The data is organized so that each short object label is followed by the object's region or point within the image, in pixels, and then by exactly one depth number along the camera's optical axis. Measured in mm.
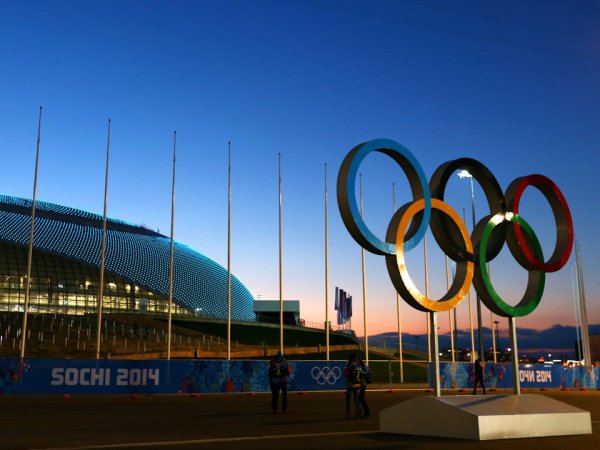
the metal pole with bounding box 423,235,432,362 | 47328
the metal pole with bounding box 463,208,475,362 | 48916
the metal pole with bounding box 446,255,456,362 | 47231
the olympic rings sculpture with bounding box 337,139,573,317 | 15914
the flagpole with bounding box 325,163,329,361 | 41531
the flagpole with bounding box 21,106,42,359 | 35947
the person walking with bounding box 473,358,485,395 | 33509
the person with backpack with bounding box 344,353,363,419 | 19812
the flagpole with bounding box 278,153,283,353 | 40812
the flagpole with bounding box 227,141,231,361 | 41253
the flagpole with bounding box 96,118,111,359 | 37678
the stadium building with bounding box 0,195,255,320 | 80250
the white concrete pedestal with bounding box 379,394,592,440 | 14250
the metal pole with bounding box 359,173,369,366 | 44588
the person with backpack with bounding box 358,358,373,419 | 19875
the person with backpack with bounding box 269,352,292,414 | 21281
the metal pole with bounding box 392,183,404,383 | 47531
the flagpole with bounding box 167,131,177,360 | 38931
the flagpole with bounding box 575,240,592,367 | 56206
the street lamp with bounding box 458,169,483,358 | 41406
